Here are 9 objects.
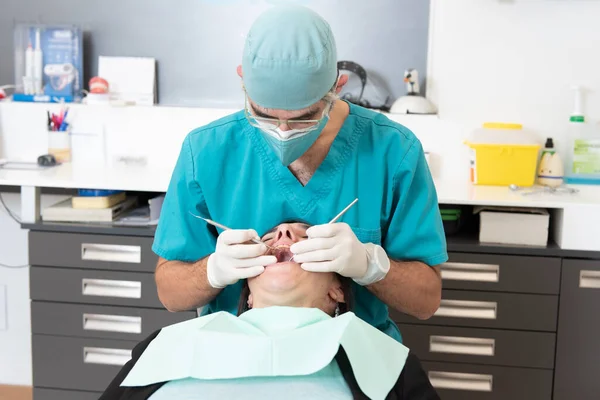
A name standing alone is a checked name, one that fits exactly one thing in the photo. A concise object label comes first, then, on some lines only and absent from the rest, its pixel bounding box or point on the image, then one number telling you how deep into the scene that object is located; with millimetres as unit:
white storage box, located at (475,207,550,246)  2146
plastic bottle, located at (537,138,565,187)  2453
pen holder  2639
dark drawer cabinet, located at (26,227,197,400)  2195
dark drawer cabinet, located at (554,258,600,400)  2098
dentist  1452
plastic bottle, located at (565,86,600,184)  2471
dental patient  1199
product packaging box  2676
